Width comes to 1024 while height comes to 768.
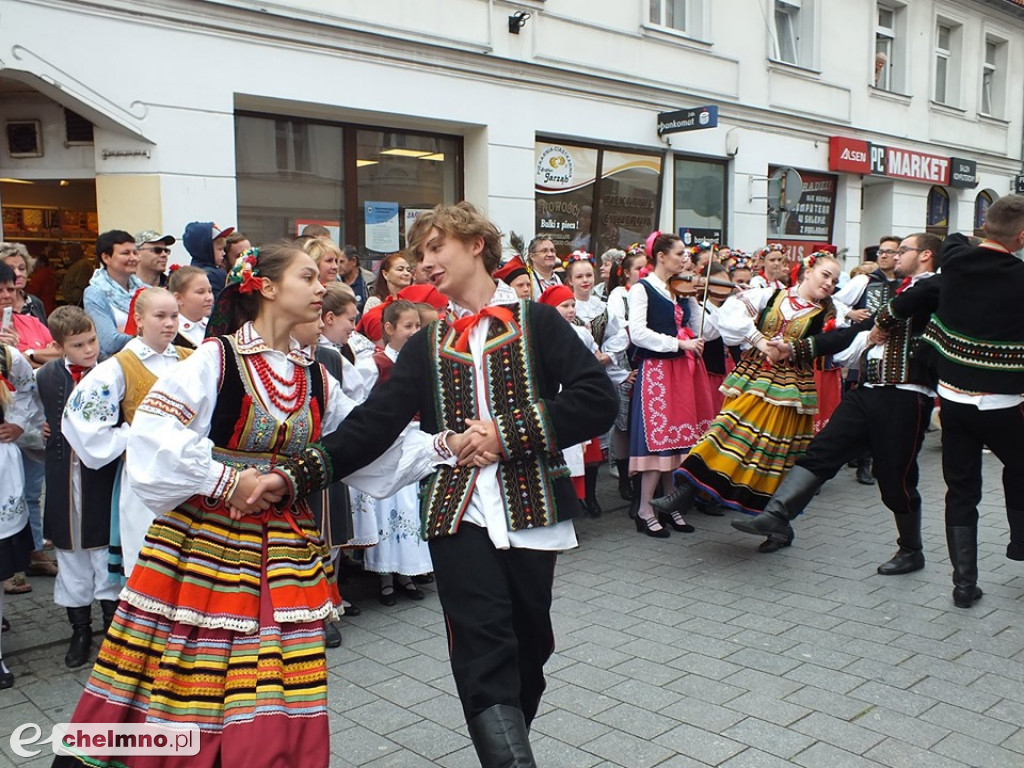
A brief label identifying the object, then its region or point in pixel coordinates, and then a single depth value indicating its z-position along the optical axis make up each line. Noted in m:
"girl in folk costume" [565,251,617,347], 7.46
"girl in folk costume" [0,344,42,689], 4.28
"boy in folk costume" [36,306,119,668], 4.47
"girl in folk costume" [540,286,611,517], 6.24
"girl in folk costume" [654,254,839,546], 6.05
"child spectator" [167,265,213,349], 4.93
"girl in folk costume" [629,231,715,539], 6.72
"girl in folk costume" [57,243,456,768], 2.59
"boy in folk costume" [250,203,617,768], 2.78
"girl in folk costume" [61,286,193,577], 4.14
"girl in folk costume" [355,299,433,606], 5.29
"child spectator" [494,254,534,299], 3.93
